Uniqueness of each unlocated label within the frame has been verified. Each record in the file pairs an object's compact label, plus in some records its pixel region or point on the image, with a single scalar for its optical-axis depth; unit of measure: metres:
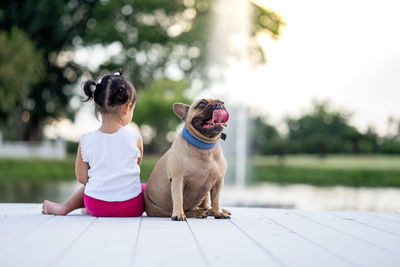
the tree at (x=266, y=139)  28.20
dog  3.28
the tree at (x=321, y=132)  30.81
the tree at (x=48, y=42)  21.84
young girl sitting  3.52
